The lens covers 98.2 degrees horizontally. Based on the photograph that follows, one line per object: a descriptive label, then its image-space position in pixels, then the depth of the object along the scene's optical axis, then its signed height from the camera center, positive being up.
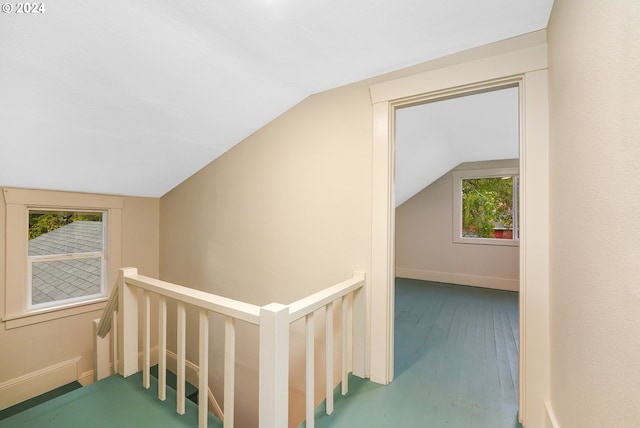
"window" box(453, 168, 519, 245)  4.30 +0.18
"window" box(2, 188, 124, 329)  2.55 -0.39
